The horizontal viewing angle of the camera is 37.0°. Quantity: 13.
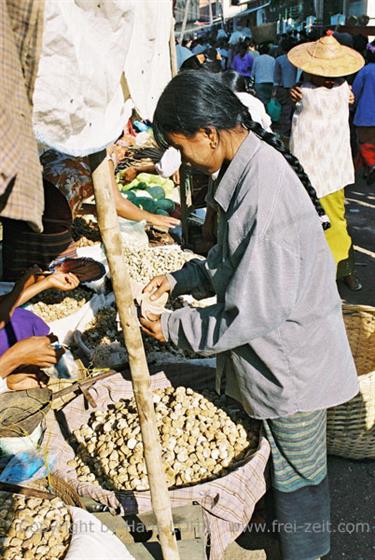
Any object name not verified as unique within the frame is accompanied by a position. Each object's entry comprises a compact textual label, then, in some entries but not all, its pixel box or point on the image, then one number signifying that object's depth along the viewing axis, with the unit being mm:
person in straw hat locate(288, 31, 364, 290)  3654
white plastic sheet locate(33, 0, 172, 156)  984
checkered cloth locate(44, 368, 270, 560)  1821
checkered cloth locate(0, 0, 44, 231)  849
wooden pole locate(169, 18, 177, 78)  3400
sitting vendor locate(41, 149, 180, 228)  3240
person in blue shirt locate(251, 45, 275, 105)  9555
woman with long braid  1580
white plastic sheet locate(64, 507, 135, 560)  1550
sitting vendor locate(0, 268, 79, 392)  2326
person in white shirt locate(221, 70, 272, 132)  3533
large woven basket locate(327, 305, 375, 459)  2371
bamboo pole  1313
